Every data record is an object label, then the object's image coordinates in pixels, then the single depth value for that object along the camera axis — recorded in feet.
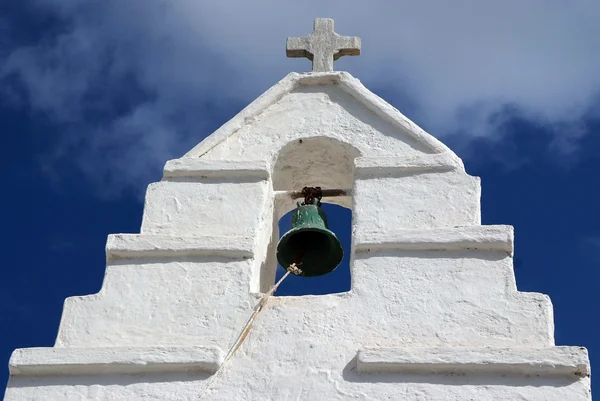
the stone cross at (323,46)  28.91
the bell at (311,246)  25.75
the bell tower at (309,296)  21.57
